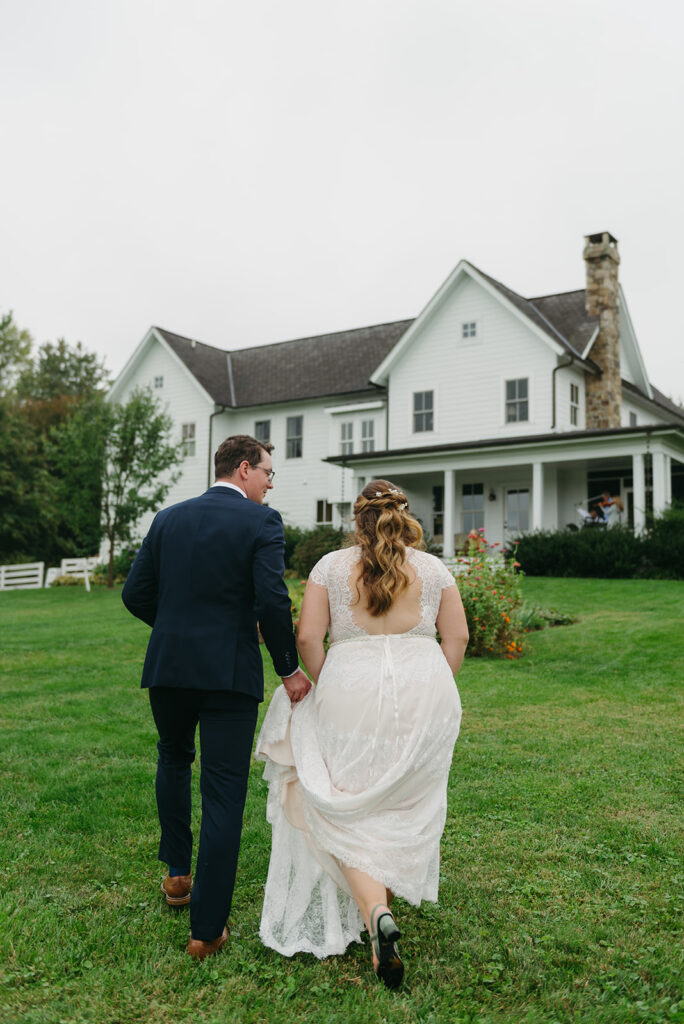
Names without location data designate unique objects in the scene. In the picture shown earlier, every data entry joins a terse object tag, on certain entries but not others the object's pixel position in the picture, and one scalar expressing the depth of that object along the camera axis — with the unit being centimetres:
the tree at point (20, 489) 3503
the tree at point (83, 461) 2505
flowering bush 1097
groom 352
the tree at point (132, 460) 2536
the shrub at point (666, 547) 1892
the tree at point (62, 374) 5669
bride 354
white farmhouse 2375
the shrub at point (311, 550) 2066
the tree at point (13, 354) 5025
